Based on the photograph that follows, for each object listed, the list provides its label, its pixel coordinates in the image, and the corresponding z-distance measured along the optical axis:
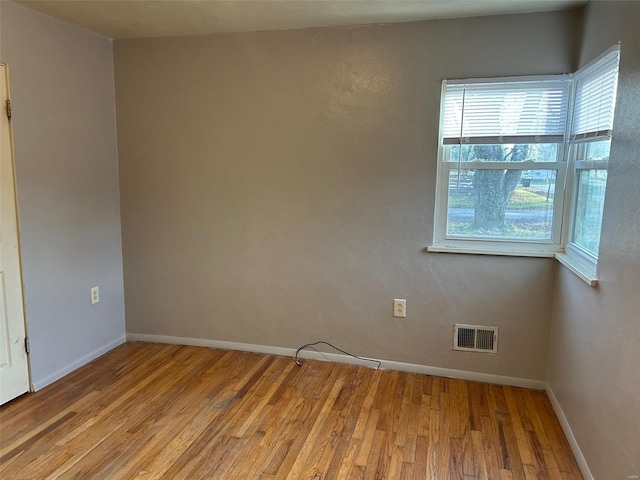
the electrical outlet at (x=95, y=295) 3.10
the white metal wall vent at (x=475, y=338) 2.80
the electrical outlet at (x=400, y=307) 2.93
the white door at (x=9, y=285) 2.41
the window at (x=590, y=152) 2.04
